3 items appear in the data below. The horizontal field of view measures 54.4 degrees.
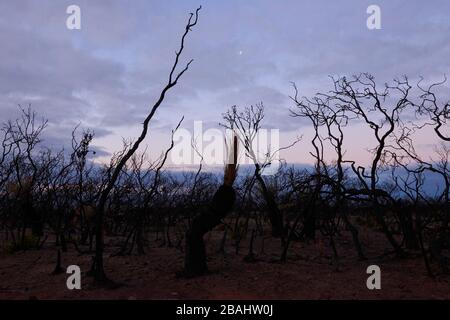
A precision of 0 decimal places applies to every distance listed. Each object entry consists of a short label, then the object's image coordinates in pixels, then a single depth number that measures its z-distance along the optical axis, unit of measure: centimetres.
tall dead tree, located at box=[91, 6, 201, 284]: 760
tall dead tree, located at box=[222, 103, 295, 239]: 1534
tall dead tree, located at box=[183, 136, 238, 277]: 852
